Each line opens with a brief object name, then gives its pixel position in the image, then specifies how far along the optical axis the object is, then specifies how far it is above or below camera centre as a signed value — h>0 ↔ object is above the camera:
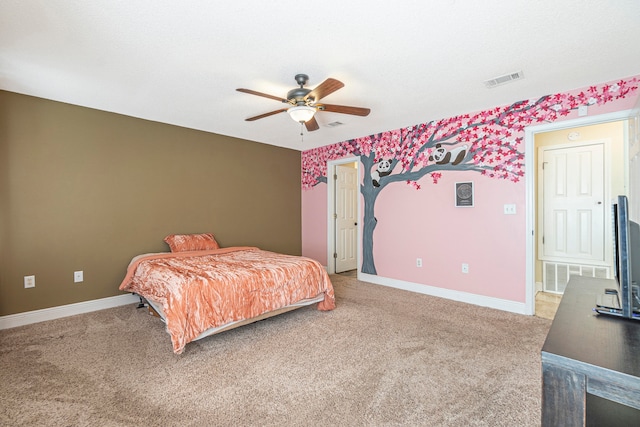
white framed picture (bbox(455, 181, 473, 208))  3.73 +0.18
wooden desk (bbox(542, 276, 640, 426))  0.76 -0.43
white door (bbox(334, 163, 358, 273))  5.50 -0.15
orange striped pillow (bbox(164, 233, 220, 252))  3.97 -0.43
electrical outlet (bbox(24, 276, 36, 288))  3.13 -0.73
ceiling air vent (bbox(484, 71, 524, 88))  2.66 +1.18
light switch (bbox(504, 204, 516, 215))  3.41 -0.01
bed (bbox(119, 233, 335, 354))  2.42 -0.72
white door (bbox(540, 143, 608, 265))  3.78 +0.04
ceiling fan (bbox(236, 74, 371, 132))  2.51 +0.96
